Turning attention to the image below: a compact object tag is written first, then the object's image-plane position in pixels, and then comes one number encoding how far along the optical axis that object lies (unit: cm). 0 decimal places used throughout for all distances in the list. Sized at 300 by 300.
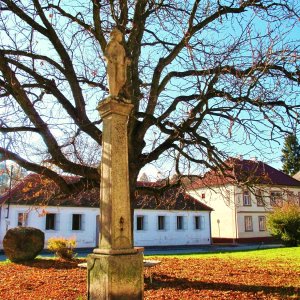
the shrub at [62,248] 1658
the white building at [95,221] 2791
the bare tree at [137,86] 916
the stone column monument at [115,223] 566
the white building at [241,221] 3950
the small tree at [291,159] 5738
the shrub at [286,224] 2795
